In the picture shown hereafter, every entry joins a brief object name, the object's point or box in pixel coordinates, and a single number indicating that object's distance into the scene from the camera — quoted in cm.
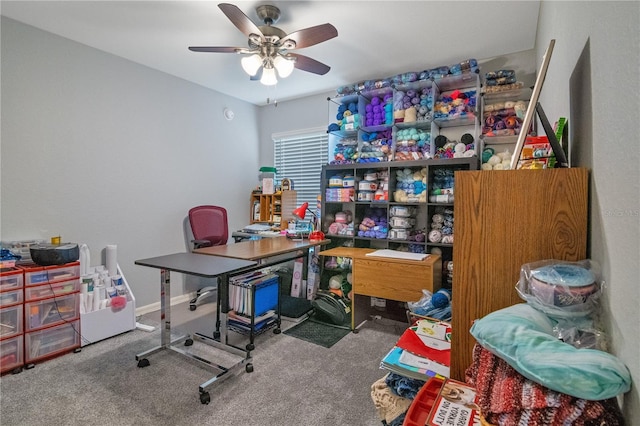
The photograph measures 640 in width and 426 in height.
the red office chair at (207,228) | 360
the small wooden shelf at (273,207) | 434
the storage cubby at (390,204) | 311
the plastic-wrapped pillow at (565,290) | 81
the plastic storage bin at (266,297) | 274
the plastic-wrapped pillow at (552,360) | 62
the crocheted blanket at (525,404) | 63
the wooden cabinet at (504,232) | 99
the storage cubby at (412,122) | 310
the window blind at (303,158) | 435
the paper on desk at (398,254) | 281
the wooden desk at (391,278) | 265
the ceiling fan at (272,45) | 217
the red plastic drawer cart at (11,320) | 221
